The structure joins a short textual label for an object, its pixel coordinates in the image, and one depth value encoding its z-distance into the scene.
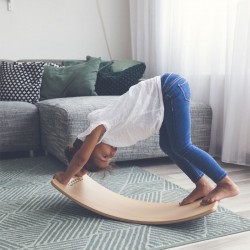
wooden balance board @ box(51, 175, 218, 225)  1.51
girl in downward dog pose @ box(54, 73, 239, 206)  1.56
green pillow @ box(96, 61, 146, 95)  2.87
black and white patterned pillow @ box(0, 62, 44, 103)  2.87
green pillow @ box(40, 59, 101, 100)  2.90
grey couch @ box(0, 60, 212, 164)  2.29
